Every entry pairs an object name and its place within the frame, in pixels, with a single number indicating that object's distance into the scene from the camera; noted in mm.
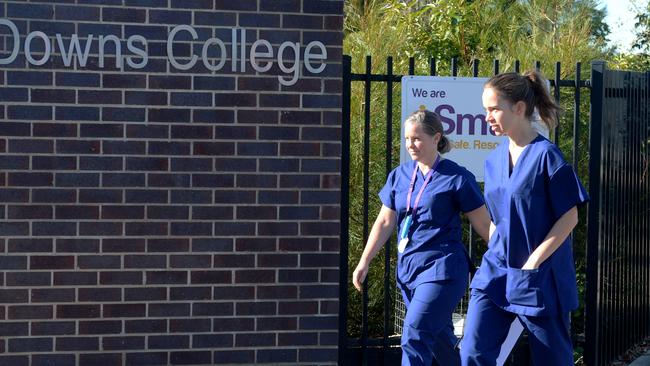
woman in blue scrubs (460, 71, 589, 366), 8578
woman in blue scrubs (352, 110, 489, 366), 10250
